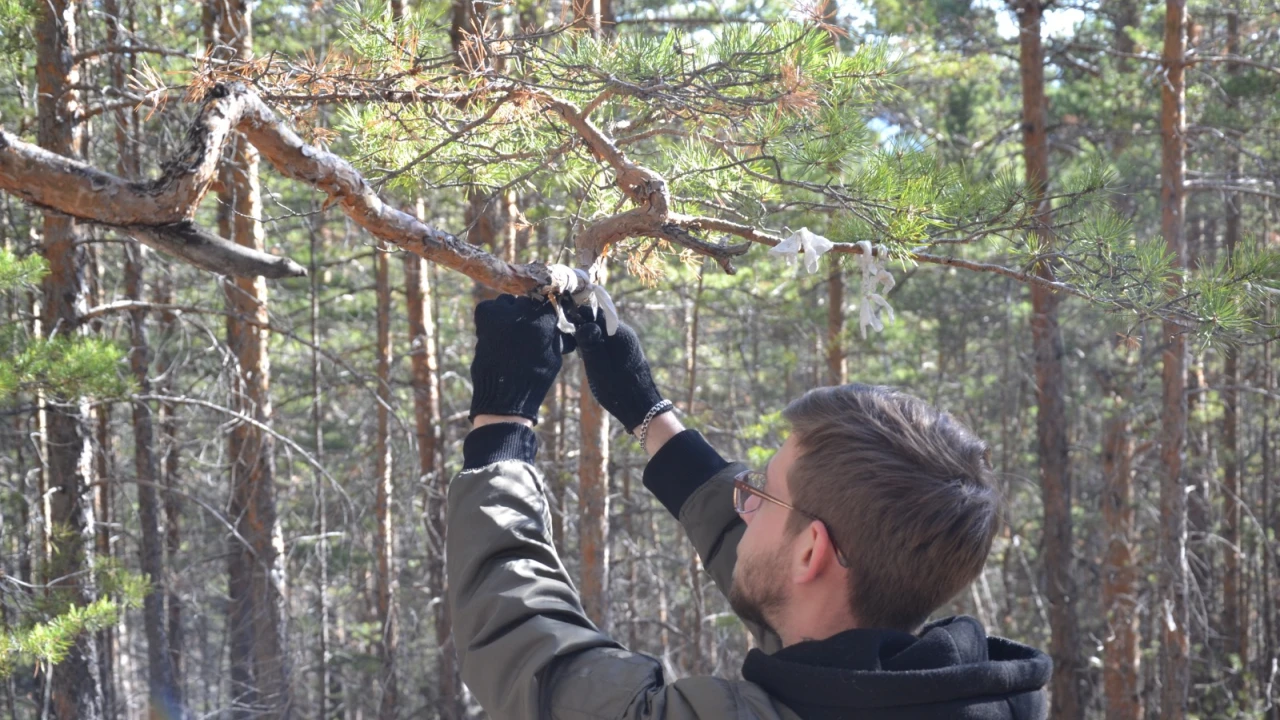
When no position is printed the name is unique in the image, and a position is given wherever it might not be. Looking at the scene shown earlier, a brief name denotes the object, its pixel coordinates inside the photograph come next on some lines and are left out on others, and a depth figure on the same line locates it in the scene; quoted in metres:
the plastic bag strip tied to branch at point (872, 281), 2.43
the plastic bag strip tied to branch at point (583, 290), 2.28
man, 1.45
